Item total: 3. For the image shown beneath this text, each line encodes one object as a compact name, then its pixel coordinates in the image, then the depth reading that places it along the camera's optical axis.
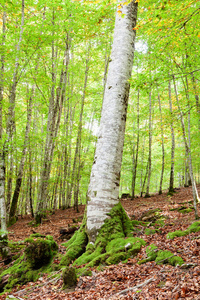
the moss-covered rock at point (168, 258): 2.90
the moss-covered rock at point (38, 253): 4.46
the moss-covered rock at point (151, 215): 5.83
